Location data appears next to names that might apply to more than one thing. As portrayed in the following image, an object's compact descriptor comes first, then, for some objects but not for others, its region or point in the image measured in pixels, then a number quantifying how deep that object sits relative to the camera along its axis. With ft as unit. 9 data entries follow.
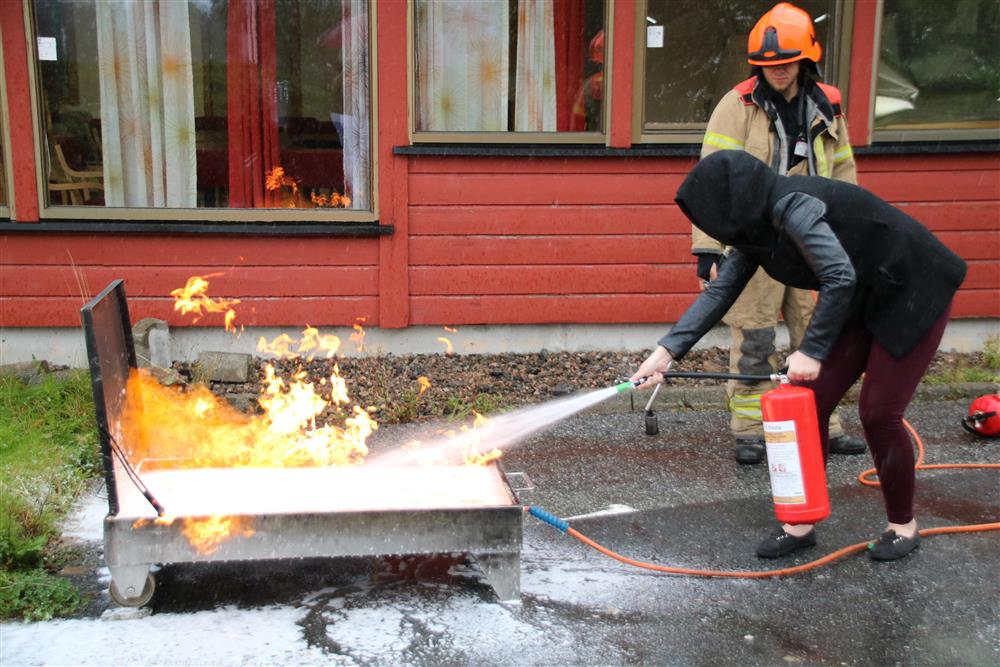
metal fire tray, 11.24
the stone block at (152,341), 22.11
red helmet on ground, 18.95
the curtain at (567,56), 24.57
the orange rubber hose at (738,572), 13.19
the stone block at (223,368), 21.80
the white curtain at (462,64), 24.32
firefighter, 15.58
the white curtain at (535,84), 24.76
